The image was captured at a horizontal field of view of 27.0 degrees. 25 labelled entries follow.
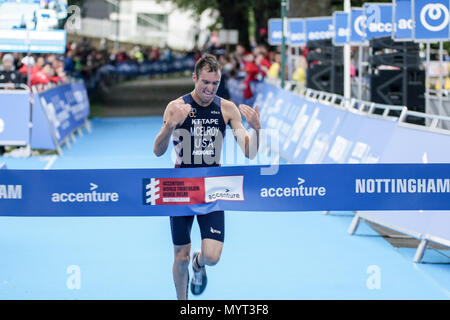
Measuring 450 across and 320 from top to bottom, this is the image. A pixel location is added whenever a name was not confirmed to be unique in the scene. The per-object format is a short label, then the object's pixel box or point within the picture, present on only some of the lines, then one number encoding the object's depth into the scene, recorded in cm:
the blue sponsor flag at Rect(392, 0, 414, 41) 1559
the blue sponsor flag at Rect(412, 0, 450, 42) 1391
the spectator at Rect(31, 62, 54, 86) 2136
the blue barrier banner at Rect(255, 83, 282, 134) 2261
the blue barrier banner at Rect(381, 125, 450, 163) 982
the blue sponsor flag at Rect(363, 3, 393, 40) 1722
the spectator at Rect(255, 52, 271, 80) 3055
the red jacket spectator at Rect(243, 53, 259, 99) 2944
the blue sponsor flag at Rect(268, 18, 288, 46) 2907
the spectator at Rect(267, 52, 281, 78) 2820
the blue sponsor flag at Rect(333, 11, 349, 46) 1928
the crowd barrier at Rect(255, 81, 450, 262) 993
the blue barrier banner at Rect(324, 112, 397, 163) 1157
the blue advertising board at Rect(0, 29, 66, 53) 1834
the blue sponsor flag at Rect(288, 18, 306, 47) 2506
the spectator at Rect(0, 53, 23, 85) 2122
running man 707
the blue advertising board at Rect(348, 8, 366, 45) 1858
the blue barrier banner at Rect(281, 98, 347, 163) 1438
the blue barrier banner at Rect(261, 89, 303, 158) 1859
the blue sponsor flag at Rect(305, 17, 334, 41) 2348
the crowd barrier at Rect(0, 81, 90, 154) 1972
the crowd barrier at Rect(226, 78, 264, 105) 2947
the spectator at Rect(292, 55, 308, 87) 2474
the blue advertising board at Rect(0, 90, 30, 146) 1972
